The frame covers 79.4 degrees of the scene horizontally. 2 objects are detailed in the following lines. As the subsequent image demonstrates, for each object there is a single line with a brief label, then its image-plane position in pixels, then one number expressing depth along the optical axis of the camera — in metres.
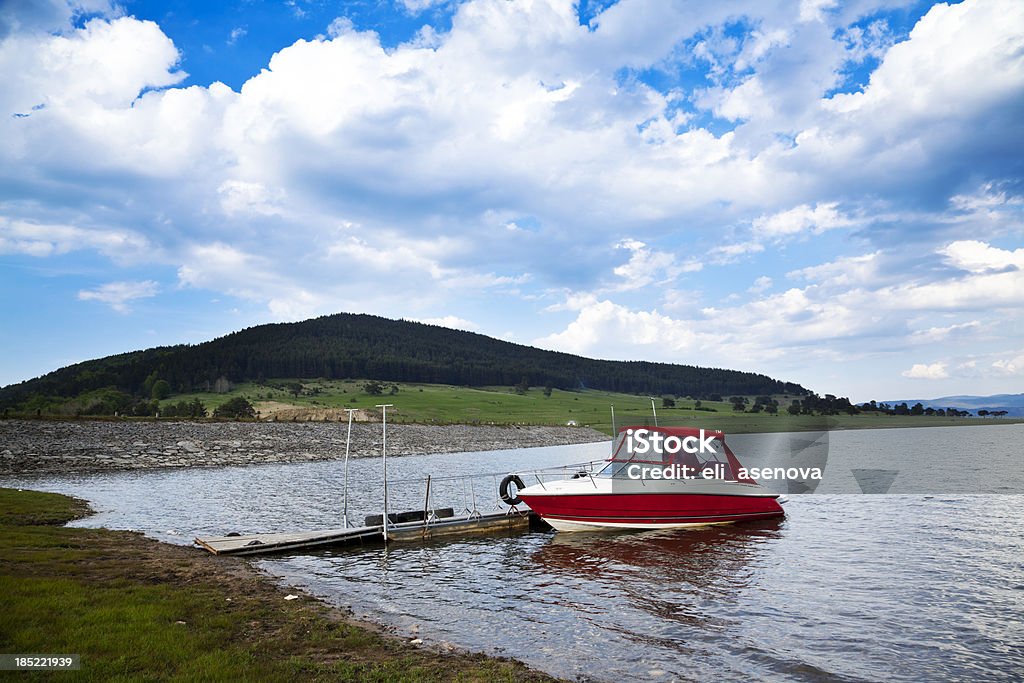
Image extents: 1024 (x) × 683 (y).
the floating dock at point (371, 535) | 22.22
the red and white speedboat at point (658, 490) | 27.12
